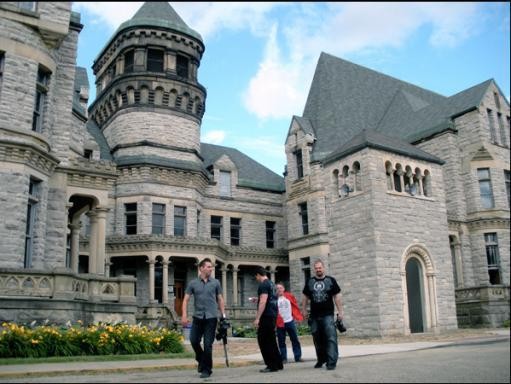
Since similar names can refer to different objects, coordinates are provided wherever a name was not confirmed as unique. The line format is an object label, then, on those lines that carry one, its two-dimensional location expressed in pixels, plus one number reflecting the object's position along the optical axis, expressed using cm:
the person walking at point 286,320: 1174
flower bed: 1150
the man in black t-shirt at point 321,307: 945
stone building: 1752
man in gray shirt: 873
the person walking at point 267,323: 918
